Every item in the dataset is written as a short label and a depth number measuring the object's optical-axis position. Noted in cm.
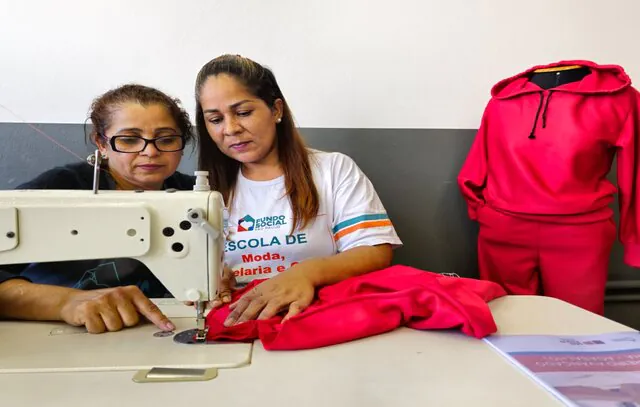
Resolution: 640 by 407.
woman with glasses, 102
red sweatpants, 134
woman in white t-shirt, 116
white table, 51
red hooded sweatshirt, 133
